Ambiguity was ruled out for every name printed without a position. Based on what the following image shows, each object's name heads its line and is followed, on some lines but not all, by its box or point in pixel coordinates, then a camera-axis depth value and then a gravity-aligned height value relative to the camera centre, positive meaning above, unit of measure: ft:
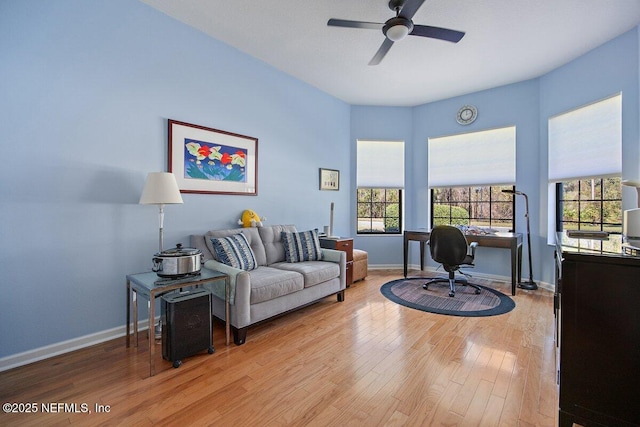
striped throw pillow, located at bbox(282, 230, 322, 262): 11.43 -1.38
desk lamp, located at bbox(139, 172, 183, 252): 7.76 +0.60
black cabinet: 4.37 -2.01
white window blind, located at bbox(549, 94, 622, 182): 10.62 +2.97
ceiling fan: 7.91 +5.31
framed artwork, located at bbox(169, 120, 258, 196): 9.62 +1.94
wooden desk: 12.25 -1.28
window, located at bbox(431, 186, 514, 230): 14.89 +0.38
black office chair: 11.85 -1.51
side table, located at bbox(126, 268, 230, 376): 6.45 -1.80
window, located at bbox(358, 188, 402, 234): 17.62 +0.19
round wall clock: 15.42 +5.43
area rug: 10.52 -3.52
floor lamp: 13.10 -2.44
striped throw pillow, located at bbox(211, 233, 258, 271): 9.05 -1.29
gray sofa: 7.97 -2.15
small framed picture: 15.42 +1.88
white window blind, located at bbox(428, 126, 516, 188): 14.58 +3.00
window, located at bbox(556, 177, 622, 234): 11.17 +0.41
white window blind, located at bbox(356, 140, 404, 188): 17.44 +2.85
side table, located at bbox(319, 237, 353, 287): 13.03 -1.52
